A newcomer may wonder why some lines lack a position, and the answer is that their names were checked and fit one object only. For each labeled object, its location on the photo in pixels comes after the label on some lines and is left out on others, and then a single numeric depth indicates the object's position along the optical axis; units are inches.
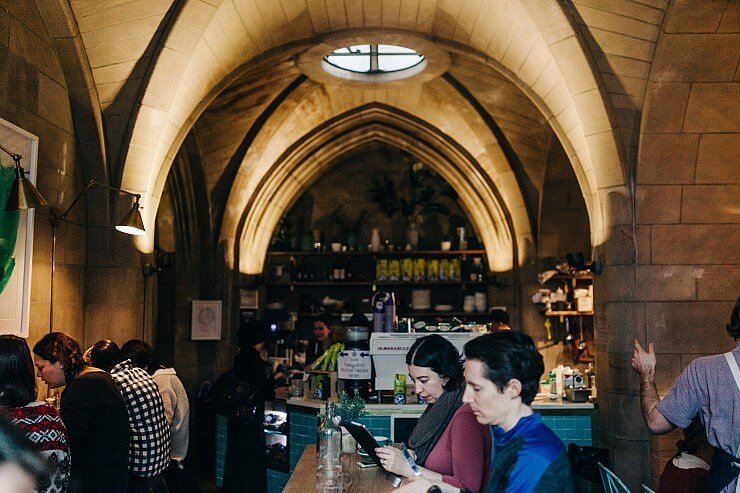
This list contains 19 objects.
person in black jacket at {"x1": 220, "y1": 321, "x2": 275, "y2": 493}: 207.6
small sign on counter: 200.2
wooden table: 111.7
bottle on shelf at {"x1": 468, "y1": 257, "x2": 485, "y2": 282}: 395.2
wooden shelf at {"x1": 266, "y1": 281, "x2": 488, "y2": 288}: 397.1
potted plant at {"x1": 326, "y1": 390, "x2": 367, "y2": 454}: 134.3
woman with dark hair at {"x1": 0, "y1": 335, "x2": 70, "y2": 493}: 103.6
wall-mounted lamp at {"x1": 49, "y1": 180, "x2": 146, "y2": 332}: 184.5
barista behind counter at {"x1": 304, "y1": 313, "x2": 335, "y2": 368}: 273.6
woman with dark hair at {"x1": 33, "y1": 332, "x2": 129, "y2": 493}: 126.6
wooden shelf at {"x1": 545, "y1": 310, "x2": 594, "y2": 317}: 333.3
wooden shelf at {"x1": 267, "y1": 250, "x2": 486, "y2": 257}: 401.1
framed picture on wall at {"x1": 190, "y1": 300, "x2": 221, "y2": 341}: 340.8
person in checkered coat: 143.3
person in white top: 180.7
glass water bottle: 116.4
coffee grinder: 200.2
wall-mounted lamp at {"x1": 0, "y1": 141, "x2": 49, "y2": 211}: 146.9
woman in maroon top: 100.7
